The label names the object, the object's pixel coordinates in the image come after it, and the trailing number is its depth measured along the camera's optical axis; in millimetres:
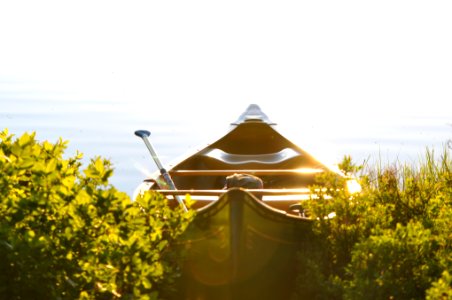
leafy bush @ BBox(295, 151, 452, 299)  11182
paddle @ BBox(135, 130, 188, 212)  16305
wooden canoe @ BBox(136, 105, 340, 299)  12309
